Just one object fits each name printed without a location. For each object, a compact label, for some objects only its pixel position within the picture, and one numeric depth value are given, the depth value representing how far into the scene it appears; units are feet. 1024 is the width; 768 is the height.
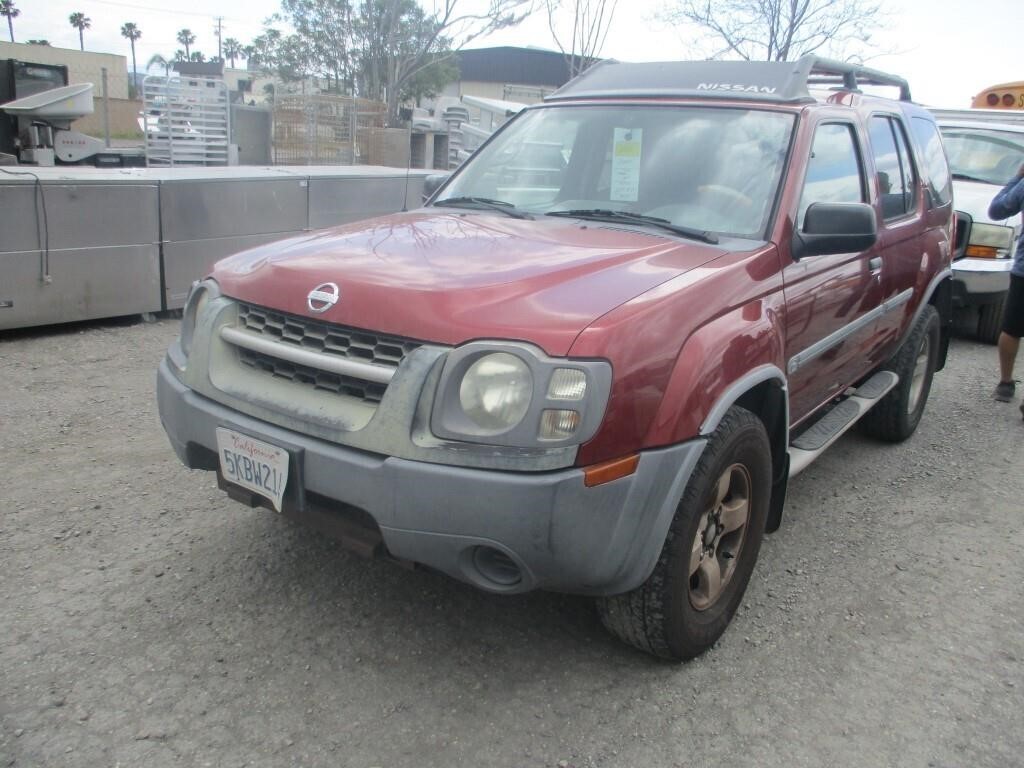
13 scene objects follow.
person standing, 19.16
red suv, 7.64
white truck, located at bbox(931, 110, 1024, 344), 25.41
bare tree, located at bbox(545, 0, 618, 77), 77.33
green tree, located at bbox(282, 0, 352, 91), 120.37
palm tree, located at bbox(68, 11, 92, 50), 289.94
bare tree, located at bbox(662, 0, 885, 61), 75.66
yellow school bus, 41.32
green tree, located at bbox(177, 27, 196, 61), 296.88
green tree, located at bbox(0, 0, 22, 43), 244.01
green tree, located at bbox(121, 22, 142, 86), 276.62
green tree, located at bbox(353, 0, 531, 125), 97.71
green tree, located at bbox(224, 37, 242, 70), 268.13
